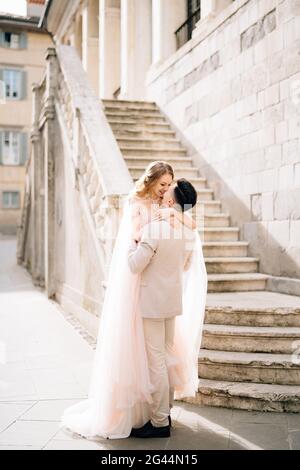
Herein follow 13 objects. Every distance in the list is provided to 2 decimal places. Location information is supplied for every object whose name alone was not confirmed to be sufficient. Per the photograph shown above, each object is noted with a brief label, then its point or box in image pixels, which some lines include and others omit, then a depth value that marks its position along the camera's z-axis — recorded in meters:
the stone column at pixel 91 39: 19.02
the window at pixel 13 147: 27.16
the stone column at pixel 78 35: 20.94
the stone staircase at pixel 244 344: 4.62
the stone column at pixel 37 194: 12.77
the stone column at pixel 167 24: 12.23
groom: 3.90
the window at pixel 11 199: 26.62
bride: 3.94
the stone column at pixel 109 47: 16.62
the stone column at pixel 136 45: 14.38
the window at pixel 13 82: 27.53
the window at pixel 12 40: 27.44
